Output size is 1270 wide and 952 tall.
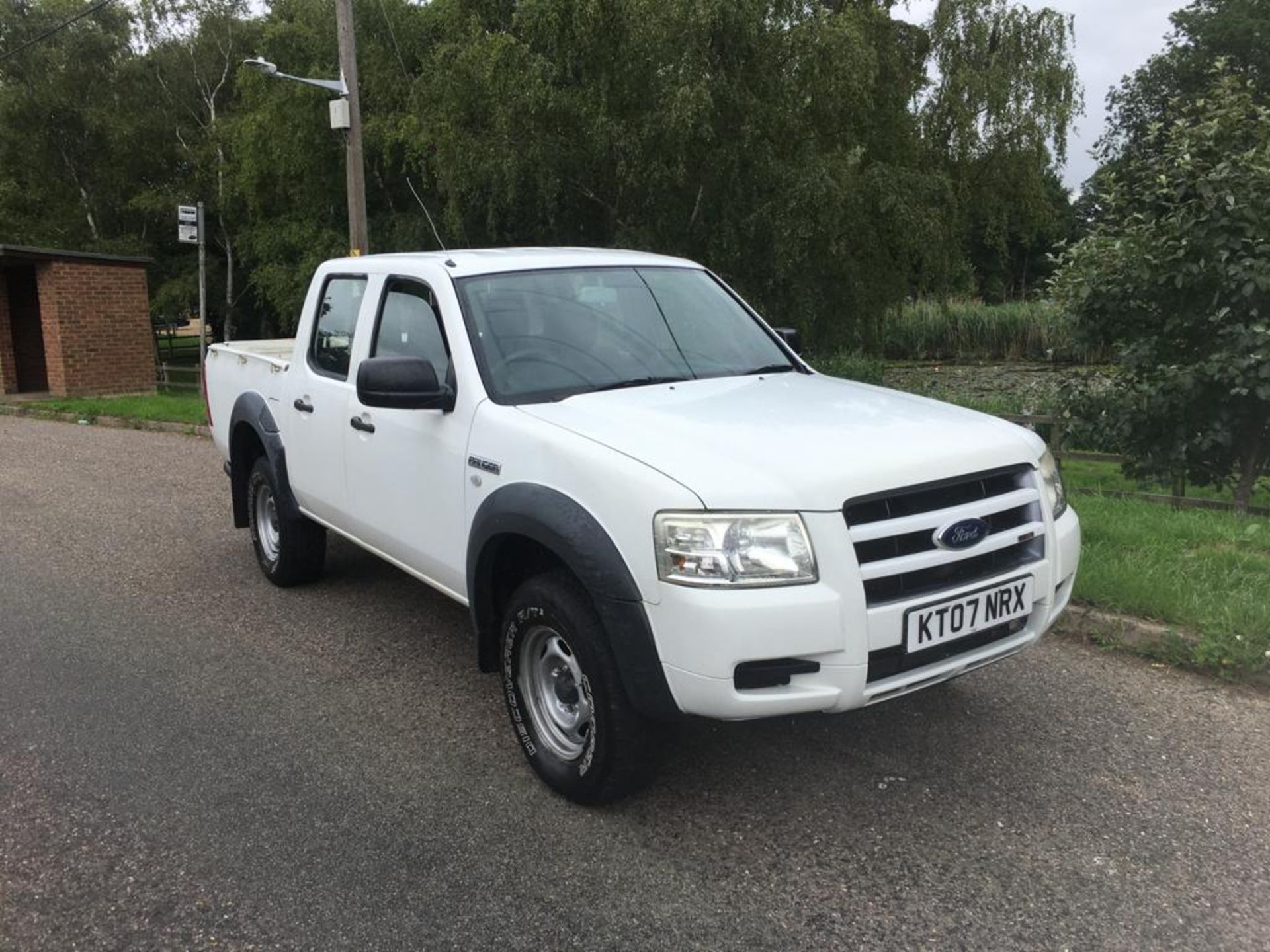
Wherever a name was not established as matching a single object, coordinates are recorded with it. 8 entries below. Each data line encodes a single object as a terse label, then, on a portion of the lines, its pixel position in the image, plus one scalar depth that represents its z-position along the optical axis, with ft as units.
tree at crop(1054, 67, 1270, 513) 24.94
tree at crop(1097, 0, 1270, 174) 150.10
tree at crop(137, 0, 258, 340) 92.68
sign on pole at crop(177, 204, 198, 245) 53.06
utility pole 46.50
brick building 62.13
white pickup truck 9.76
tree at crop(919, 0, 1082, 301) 67.21
